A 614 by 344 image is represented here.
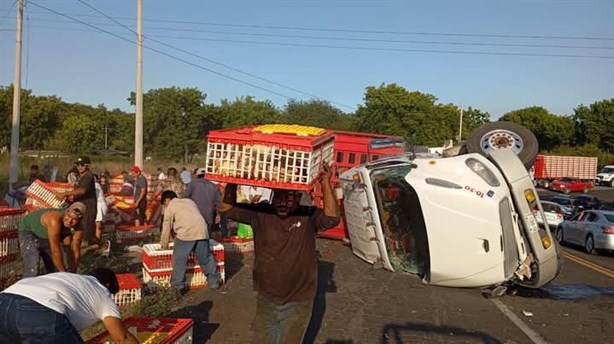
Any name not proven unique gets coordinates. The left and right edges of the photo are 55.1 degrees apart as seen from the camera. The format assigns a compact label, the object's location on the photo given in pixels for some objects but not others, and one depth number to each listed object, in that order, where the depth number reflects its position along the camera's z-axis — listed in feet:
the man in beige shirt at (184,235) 27.14
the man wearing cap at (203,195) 34.73
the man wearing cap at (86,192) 32.96
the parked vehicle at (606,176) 182.70
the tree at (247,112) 185.98
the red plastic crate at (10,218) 27.73
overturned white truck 27.66
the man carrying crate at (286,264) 15.17
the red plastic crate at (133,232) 42.52
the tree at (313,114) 180.35
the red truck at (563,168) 178.33
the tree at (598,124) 224.33
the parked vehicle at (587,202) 96.33
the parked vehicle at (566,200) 89.35
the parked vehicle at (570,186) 163.63
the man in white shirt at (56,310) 11.93
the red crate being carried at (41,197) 34.60
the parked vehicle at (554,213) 76.59
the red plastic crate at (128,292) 23.58
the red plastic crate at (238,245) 40.29
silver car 53.21
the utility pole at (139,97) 68.59
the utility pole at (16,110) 63.72
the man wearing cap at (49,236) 20.80
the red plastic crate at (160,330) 16.47
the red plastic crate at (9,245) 27.66
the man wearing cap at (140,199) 50.90
